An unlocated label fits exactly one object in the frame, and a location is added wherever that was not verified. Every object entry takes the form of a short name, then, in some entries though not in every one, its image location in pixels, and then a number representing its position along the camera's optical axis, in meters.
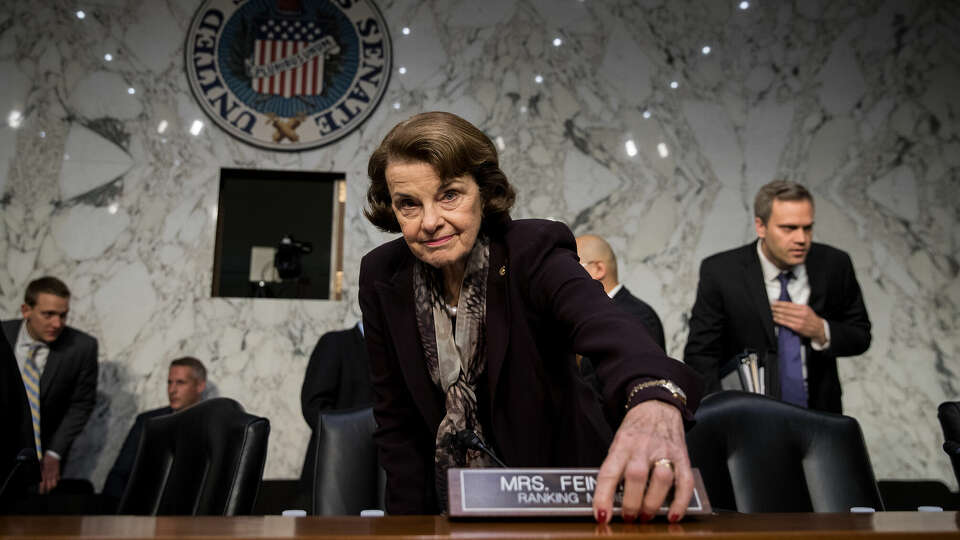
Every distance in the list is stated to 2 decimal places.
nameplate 0.87
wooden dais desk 0.76
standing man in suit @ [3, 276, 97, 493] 4.11
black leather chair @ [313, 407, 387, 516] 1.79
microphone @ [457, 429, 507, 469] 1.26
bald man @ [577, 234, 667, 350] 3.24
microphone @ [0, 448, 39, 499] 1.71
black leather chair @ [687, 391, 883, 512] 1.79
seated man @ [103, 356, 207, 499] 4.18
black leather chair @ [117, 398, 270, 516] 1.67
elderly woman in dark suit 1.41
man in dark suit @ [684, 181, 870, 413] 3.05
